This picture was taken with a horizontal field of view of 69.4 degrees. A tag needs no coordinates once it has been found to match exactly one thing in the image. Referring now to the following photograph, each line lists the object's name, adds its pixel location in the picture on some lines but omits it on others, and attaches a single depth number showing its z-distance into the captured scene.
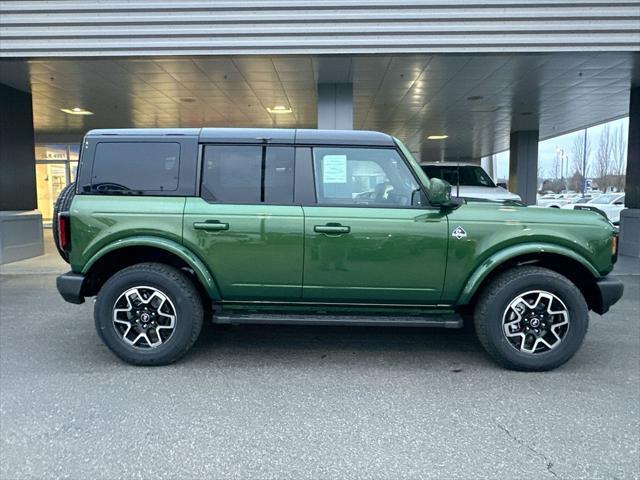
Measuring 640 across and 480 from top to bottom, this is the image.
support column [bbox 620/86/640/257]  9.80
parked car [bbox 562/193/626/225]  18.11
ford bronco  3.85
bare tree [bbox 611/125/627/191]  48.65
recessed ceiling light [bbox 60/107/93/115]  12.78
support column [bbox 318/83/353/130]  9.27
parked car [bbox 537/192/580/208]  29.89
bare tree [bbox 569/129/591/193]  52.43
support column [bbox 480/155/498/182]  29.48
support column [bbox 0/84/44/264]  9.64
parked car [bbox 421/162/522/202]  8.74
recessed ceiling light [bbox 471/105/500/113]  12.20
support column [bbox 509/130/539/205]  17.39
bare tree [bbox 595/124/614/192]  50.67
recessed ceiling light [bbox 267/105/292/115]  12.44
